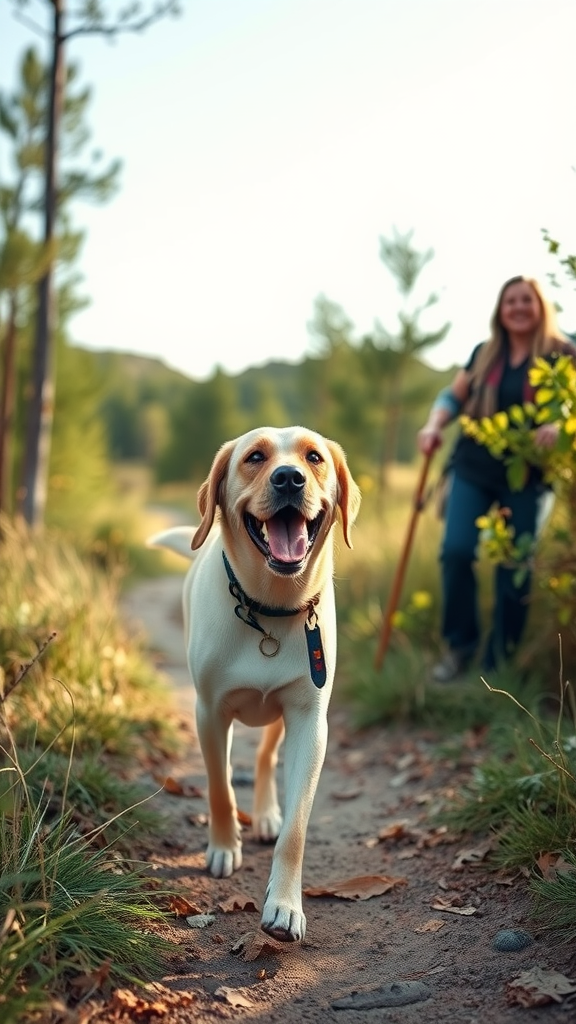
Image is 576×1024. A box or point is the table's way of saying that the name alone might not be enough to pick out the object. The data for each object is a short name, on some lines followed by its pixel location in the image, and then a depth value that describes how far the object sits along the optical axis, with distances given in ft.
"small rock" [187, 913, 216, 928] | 9.37
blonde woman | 16.83
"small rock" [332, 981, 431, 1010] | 7.97
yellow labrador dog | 9.34
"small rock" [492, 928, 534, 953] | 8.53
